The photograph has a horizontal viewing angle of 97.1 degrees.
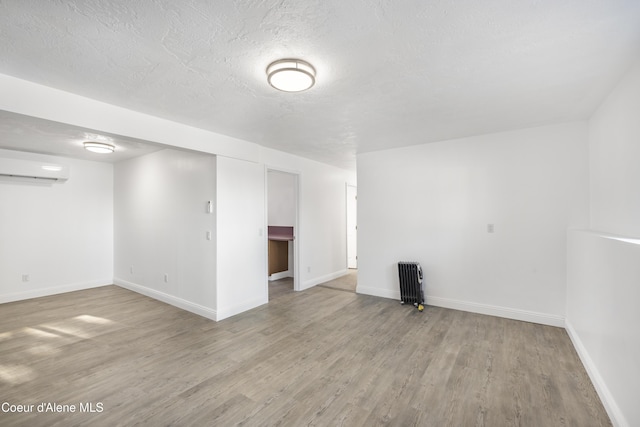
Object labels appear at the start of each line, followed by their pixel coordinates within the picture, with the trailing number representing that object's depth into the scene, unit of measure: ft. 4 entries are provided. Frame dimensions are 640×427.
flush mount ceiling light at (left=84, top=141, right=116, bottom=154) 13.51
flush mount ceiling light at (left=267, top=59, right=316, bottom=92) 6.55
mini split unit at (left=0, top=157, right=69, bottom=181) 14.24
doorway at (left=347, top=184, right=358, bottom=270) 23.34
